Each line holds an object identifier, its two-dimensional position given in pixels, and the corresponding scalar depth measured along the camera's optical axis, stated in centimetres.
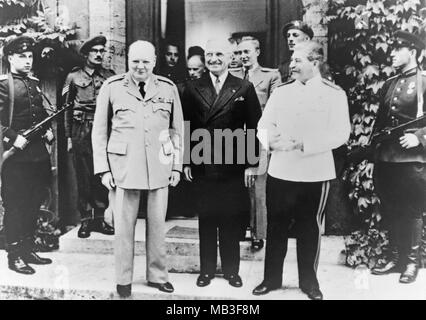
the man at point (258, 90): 506
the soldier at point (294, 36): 505
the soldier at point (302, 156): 488
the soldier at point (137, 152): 490
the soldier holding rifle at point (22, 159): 532
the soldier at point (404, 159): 494
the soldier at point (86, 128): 527
